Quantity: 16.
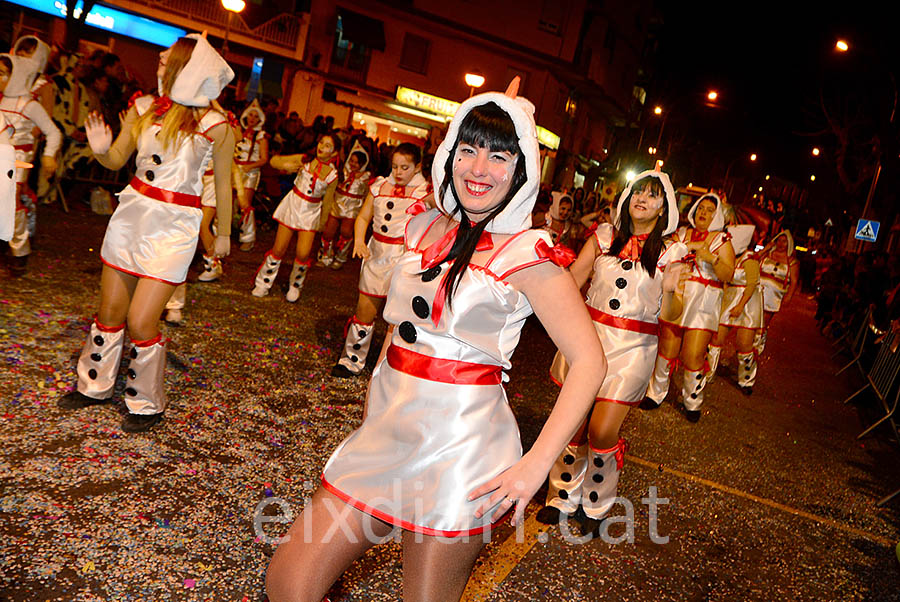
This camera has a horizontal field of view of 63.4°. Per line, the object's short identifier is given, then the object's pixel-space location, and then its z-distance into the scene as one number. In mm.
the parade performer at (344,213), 11945
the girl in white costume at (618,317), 4336
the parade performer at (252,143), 10297
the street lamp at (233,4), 15203
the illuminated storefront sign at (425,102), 28922
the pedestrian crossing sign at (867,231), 20594
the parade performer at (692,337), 7570
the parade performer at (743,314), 8844
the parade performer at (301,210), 8648
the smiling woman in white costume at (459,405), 2020
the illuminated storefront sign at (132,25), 24953
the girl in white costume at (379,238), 6484
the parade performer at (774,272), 10625
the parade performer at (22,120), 6141
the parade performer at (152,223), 4234
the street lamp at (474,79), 16369
